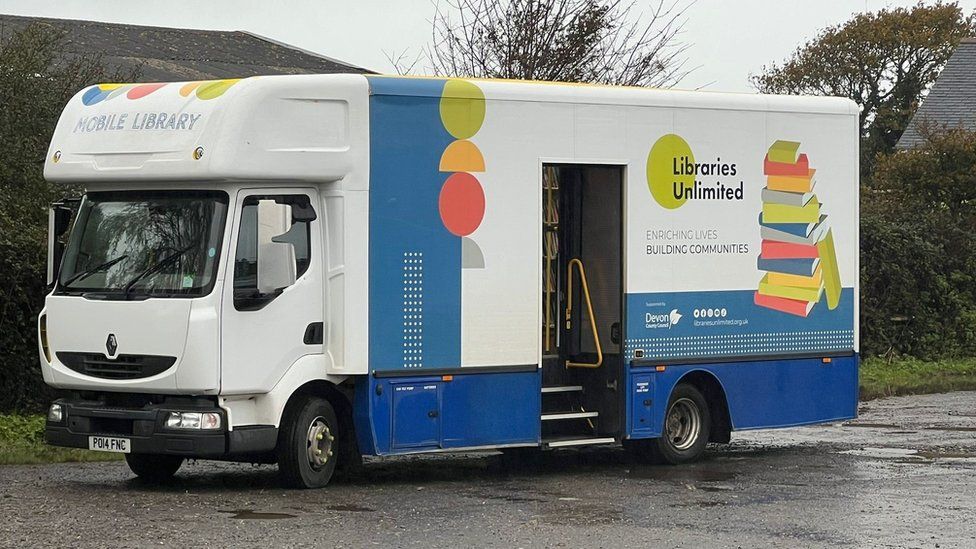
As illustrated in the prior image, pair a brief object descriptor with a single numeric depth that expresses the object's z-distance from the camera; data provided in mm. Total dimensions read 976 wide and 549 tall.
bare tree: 27125
